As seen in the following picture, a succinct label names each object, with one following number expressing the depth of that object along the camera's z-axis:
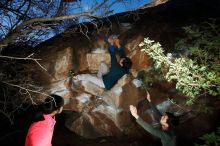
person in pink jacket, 2.38
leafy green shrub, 2.78
